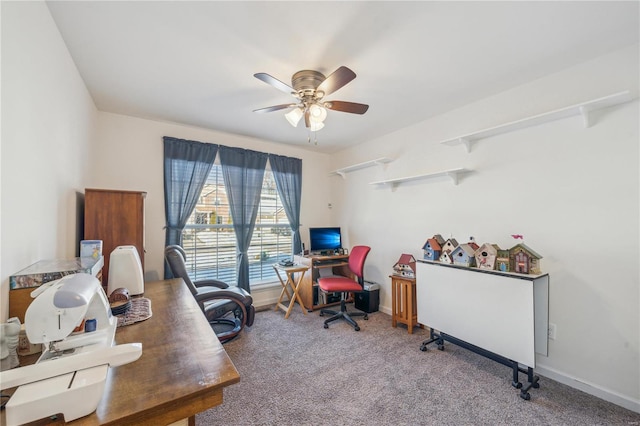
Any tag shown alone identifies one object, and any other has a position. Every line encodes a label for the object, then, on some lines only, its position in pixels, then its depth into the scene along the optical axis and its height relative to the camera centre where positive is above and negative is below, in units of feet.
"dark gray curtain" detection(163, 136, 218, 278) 10.71 +1.52
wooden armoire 7.40 -0.12
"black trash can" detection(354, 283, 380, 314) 11.98 -3.90
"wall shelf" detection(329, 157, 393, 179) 11.90 +2.41
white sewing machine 2.33 -1.57
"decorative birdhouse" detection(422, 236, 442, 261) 9.35 -1.24
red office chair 10.71 -2.94
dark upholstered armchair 8.65 -3.15
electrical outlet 7.30 -3.28
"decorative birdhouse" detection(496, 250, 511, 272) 7.51 -1.36
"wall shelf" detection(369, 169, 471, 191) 9.28 +1.48
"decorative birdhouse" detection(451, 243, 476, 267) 8.32 -1.32
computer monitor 13.62 -1.27
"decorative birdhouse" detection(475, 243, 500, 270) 7.79 -1.25
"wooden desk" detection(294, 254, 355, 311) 12.39 -2.86
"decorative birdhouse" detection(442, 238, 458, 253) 8.96 -1.06
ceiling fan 6.65 +3.14
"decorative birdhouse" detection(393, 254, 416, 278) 10.49 -2.12
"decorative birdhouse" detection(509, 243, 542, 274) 7.14 -1.27
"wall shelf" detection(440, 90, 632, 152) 6.14 +2.64
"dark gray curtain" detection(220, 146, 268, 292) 12.08 +1.07
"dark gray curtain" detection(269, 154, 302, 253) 13.56 +1.51
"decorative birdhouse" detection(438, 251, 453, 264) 8.89 -1.49
